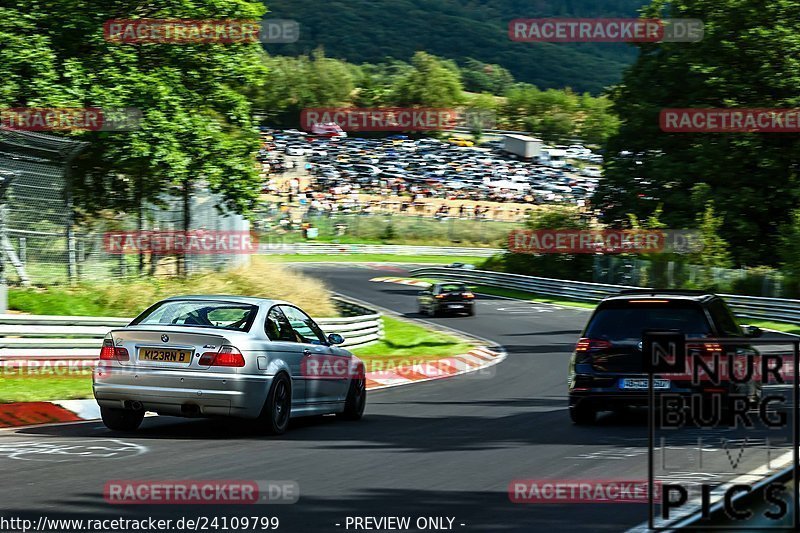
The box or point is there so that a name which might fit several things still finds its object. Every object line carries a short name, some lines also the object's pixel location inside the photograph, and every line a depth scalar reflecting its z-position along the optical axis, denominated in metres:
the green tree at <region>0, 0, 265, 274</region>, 24.53
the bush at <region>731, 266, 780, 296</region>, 39.44
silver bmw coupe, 10.93
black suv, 12.46
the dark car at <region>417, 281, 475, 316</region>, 37.97
